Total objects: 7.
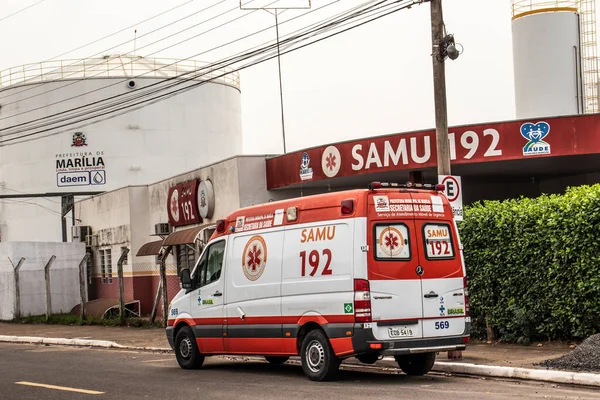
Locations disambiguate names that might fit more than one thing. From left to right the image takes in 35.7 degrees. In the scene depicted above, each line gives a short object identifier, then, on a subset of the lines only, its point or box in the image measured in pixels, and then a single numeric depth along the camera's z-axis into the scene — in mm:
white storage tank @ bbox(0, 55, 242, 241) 46031
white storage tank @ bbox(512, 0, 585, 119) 27953
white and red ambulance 12648
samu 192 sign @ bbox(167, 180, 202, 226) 29531
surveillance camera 15203
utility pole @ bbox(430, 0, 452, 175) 15398
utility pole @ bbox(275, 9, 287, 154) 38094
